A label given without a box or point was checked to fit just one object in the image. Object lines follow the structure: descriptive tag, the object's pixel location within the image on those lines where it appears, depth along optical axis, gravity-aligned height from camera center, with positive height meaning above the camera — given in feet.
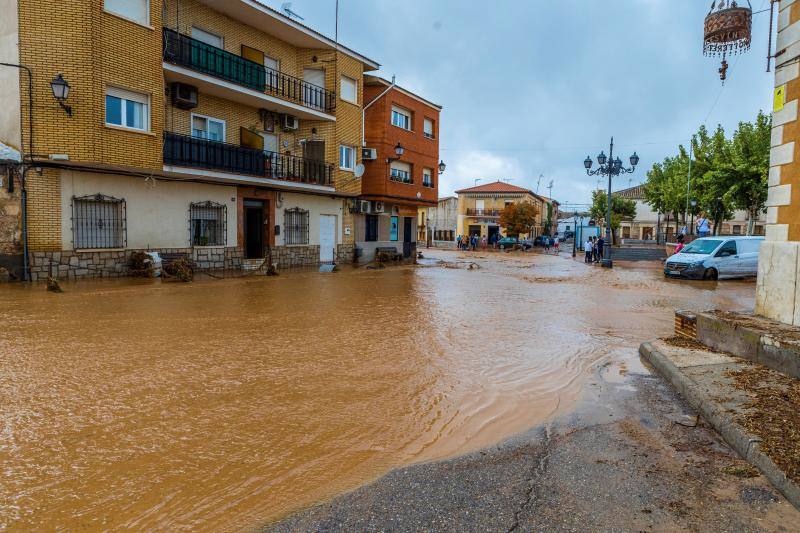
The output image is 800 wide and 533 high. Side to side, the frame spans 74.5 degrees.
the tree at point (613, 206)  204.61 +14.42
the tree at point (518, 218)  169.99 +7.36
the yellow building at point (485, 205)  199.11 +13.44
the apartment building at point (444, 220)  209.56 +7.72
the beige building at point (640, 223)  229.66 +9.18
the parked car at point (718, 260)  61.11 -1.77
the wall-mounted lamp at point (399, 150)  75.84 +12.75
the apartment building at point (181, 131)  40.78 +9.93
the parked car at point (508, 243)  155.11 -0.65
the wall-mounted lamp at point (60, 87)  38.60 +10.56
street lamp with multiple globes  79.10 +11.53
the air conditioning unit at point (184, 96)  50.52 +13.40
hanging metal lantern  25.84 +10.86
